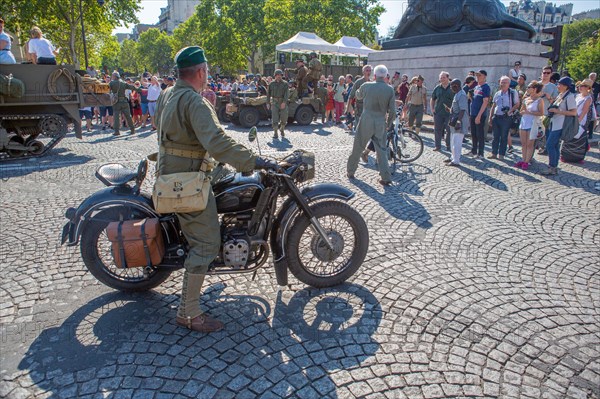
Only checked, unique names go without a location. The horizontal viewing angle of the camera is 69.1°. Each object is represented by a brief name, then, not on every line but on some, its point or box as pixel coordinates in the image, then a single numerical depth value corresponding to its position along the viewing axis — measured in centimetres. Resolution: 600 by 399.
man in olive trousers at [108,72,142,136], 1316
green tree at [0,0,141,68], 2859
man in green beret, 283
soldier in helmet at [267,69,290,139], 1294
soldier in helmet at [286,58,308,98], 1638
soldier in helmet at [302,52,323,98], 1666
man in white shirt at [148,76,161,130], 1469
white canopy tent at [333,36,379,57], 2529
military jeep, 1517
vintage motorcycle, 340
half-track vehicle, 951
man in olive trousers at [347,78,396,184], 721
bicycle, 901
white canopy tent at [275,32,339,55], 2395
